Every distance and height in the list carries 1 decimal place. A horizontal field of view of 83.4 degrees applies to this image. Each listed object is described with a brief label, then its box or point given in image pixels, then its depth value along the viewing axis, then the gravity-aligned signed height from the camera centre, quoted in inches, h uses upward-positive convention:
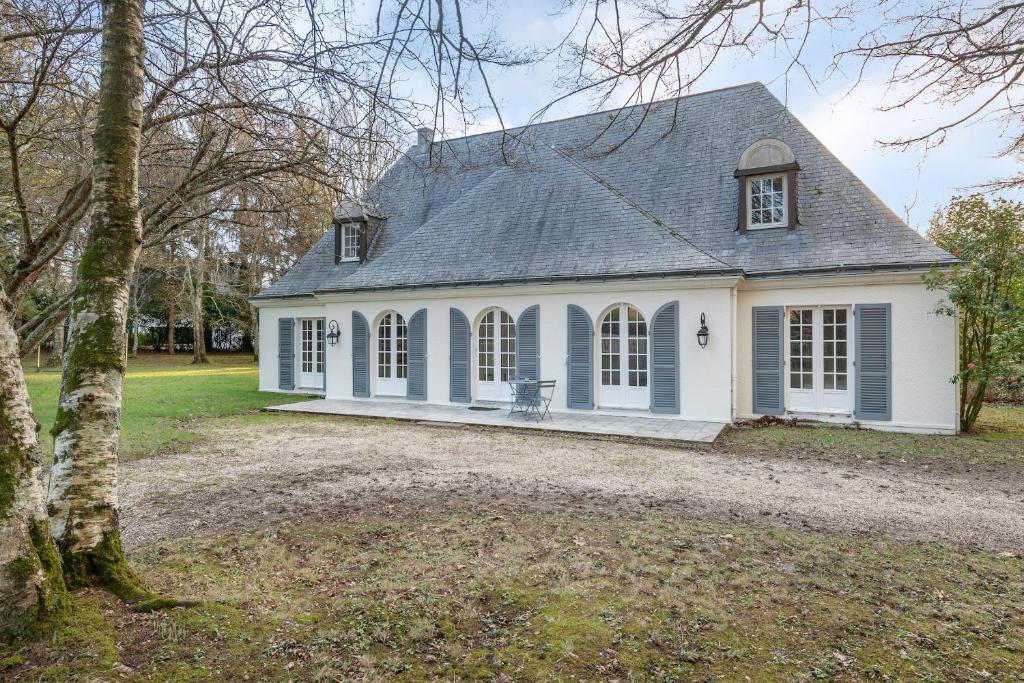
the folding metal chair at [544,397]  459.2 -51.8
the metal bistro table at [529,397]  458.0 -50.2
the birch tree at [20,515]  100.0 -30.8
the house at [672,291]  415.5 +35.6
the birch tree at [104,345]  122.0 -0.9
